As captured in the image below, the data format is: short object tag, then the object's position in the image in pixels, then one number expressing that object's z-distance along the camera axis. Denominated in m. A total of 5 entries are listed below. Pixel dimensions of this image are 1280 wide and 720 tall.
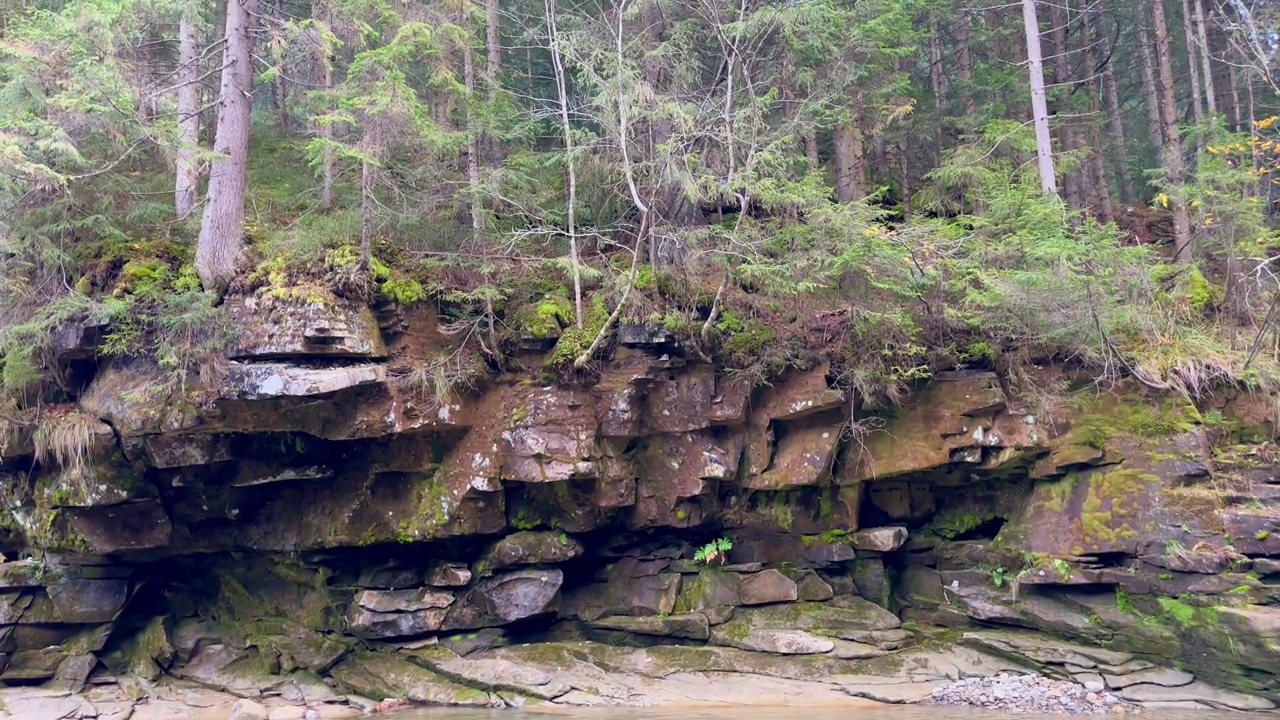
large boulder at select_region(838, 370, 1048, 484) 10.99
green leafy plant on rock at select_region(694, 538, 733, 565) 11.77
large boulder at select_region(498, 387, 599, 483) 10.95
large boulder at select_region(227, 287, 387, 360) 10.20
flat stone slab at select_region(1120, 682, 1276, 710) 8.84
